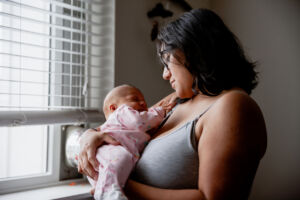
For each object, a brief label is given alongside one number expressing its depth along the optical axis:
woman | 0.80
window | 1.30
